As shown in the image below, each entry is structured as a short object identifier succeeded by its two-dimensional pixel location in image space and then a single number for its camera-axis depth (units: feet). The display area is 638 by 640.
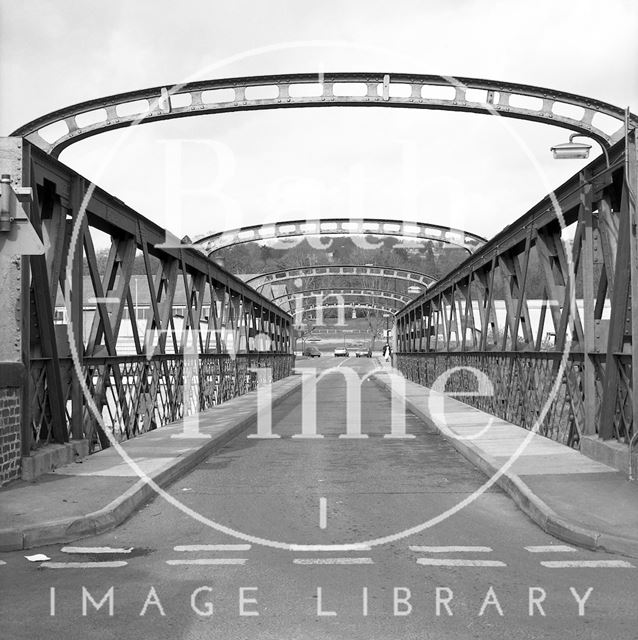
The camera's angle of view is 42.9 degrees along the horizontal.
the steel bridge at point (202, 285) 29.45
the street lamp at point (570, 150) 37.06
